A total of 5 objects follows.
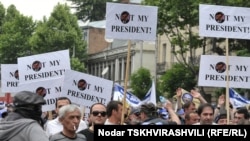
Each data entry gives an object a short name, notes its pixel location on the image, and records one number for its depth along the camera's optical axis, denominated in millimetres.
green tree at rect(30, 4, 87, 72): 53243
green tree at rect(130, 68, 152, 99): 43888
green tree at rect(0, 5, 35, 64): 54212
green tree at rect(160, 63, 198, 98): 37062
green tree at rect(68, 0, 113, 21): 68504
